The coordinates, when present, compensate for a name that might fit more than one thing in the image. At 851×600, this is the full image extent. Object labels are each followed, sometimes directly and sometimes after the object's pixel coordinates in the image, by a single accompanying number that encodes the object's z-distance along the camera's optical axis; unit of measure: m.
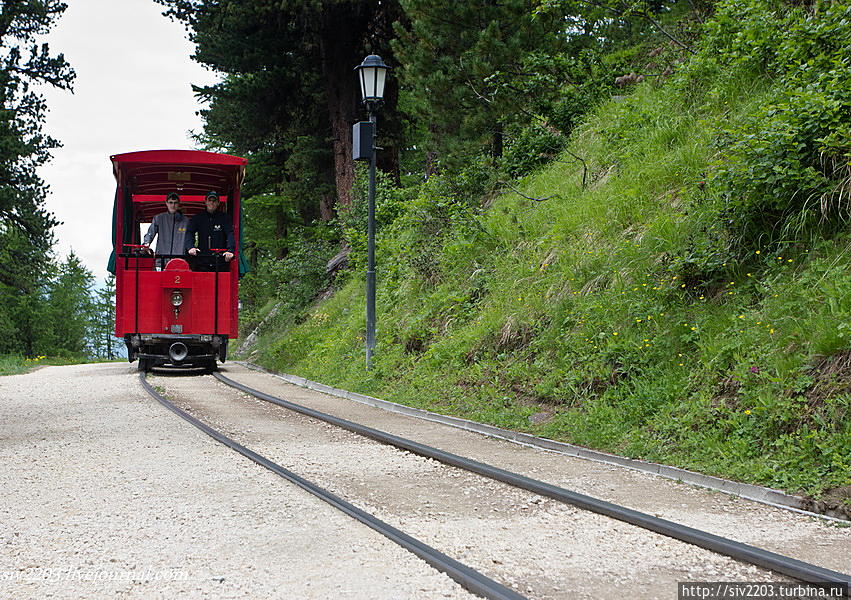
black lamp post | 12.34
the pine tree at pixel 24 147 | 25.20
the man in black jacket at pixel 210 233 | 15.02
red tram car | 14.64
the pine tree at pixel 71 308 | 63.09
